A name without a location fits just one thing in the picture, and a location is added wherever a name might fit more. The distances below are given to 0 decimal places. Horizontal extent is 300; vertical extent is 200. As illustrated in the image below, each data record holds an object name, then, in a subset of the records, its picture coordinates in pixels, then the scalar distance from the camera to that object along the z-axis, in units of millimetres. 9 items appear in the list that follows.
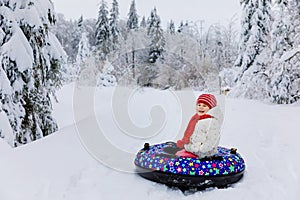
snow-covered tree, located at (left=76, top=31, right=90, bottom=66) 38188
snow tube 4004
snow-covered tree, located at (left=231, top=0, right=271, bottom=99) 16703
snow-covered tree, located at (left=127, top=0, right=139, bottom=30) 40875
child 4266
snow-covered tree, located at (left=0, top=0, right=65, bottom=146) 6727
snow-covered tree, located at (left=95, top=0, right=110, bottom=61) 28369
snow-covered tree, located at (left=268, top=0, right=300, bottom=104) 13781
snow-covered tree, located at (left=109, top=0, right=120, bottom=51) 31344
